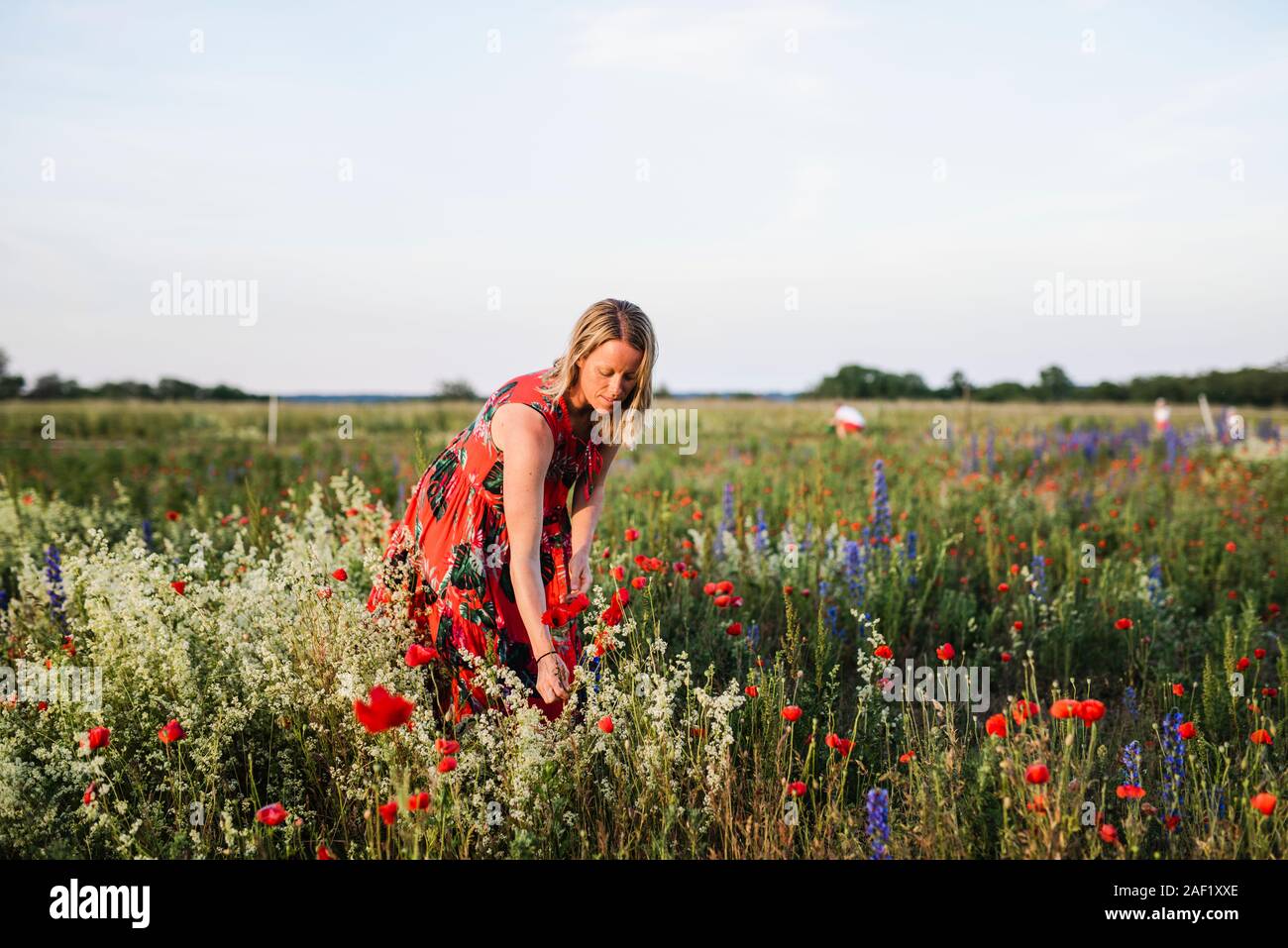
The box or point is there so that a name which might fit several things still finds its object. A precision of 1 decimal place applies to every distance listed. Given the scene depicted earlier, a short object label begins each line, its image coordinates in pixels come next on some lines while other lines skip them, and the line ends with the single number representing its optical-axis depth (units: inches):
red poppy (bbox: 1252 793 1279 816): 79.1
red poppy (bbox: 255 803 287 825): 77.5
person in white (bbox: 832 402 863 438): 678.9
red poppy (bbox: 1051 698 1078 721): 81.1
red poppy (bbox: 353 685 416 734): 73.0
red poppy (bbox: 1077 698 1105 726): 79.3
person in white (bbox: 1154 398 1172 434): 599.8
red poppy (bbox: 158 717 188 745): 91.4
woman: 112.5
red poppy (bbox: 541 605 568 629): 99.1
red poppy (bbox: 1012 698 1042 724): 89.2
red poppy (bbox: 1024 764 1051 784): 79.7
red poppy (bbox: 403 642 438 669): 99.1
